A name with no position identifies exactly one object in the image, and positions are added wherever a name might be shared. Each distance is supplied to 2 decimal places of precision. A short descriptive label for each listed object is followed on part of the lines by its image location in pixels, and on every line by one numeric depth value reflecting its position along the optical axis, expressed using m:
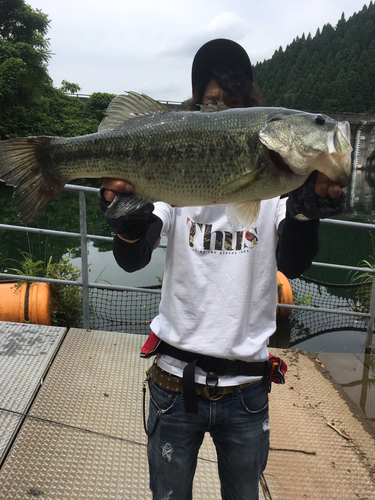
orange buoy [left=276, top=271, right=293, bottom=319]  5.23
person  1.45
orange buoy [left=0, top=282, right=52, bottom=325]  4.03
